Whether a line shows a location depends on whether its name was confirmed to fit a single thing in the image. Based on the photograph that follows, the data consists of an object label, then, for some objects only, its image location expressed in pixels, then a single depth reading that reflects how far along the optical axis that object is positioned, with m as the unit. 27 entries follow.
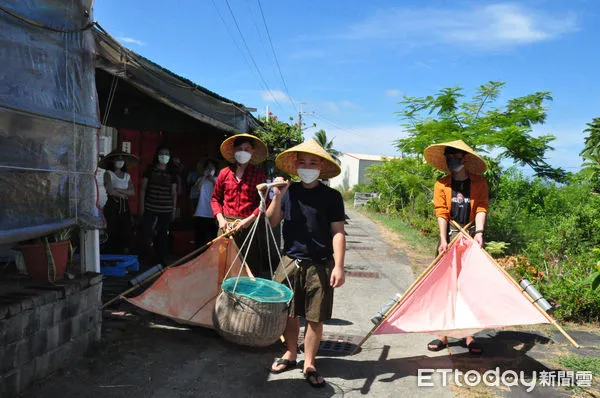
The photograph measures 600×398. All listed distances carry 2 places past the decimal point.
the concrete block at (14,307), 3.08
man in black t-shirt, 3.78
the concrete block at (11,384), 3.05
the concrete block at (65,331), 3.63
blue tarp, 3.12
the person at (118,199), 6.99
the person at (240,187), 4.71
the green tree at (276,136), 10.66
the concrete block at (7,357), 3.03
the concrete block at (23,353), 3.18
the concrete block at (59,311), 3.57
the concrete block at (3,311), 3.00
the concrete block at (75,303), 3.74
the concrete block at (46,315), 3.41
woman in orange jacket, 4.56
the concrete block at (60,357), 3.54
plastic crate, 6.31
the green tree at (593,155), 9.51
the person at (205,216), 7.17
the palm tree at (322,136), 43.53
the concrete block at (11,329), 3.02
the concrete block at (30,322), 3.24
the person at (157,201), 6.84
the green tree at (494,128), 9.80
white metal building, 62.12
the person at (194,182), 8.35
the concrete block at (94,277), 4.06
